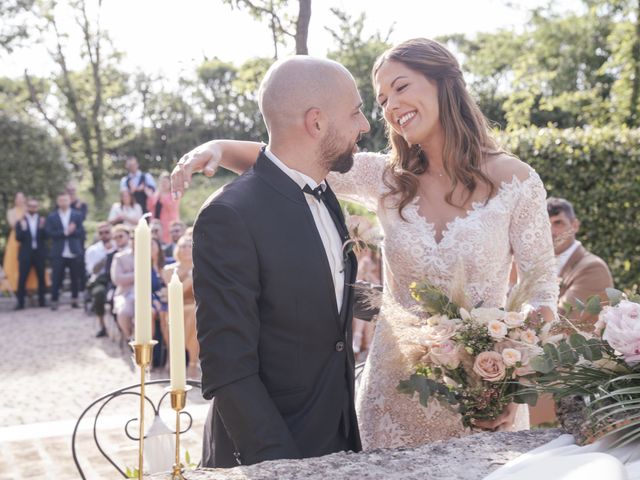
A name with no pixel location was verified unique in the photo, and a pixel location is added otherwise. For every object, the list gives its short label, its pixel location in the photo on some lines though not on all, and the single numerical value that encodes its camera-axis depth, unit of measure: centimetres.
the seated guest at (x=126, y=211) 1528
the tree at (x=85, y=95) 2633
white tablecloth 146
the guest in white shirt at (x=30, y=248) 1596
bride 293
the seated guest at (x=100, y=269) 1219
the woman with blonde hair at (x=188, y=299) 866
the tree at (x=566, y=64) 1770
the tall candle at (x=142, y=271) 147
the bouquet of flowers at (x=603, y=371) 177
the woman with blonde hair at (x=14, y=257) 1622
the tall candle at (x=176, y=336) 155
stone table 172
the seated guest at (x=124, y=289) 1052
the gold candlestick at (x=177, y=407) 159
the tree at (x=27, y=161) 1941
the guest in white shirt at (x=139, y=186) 1583
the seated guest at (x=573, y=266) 590
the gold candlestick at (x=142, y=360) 155
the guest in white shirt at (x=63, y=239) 1584
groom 214
